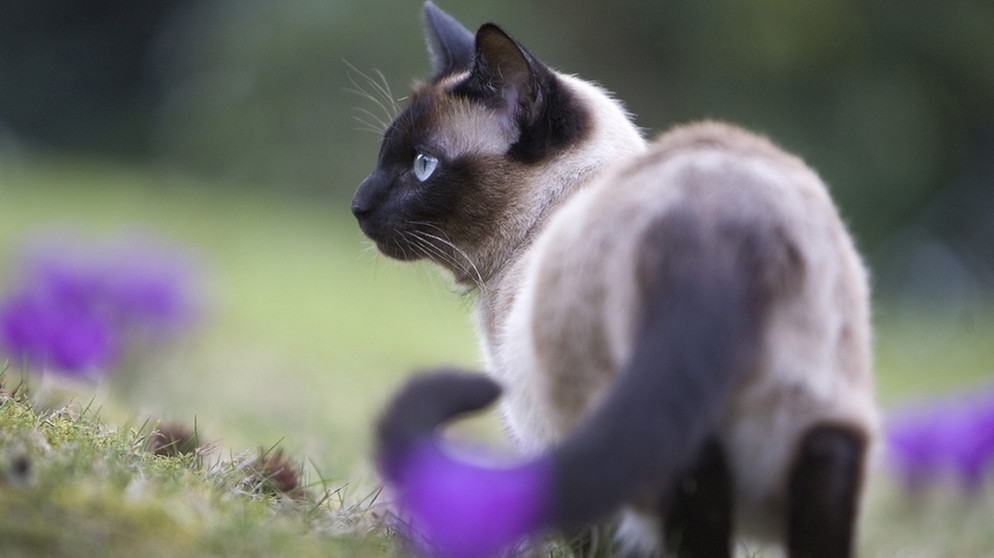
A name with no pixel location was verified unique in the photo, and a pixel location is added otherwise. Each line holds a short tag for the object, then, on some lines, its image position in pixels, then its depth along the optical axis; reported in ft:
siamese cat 7.85
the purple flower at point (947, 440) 9.01
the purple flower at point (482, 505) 7.83
